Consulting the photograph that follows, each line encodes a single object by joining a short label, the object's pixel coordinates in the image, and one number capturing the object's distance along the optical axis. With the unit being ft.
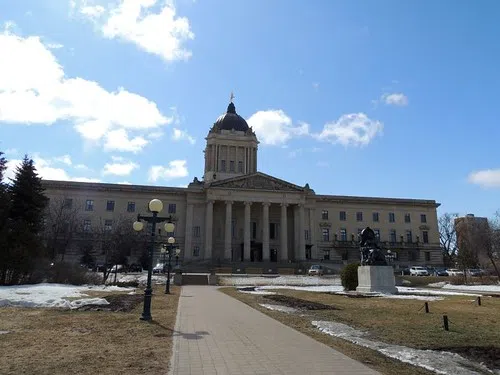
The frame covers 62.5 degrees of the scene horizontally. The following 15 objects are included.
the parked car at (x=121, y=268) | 202.55
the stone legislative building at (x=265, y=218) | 271.08
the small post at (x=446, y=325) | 40.04
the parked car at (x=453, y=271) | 222.40
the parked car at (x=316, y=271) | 205.46
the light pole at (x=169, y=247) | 93.92
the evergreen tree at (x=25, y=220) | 90.94
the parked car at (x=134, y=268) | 210.90
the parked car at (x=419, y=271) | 230.73
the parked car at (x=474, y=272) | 184.83
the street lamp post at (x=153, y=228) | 45.04
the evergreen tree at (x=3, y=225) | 88.38
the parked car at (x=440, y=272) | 237.25
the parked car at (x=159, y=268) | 198.74
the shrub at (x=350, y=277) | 103.55
